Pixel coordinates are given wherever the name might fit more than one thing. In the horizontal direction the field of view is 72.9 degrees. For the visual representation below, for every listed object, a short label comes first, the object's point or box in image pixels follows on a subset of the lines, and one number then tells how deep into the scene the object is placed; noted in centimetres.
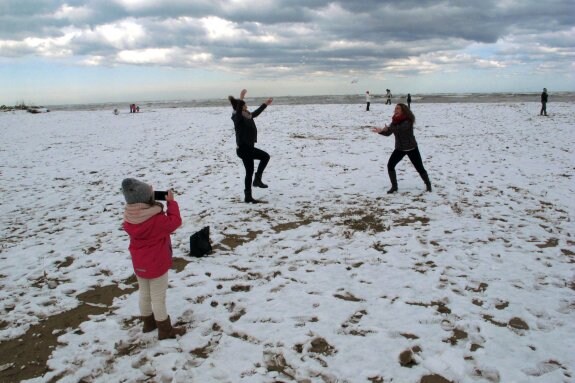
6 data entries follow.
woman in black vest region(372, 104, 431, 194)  955
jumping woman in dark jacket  881
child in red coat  408
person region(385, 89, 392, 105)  4812
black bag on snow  677
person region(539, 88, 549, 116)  2948
